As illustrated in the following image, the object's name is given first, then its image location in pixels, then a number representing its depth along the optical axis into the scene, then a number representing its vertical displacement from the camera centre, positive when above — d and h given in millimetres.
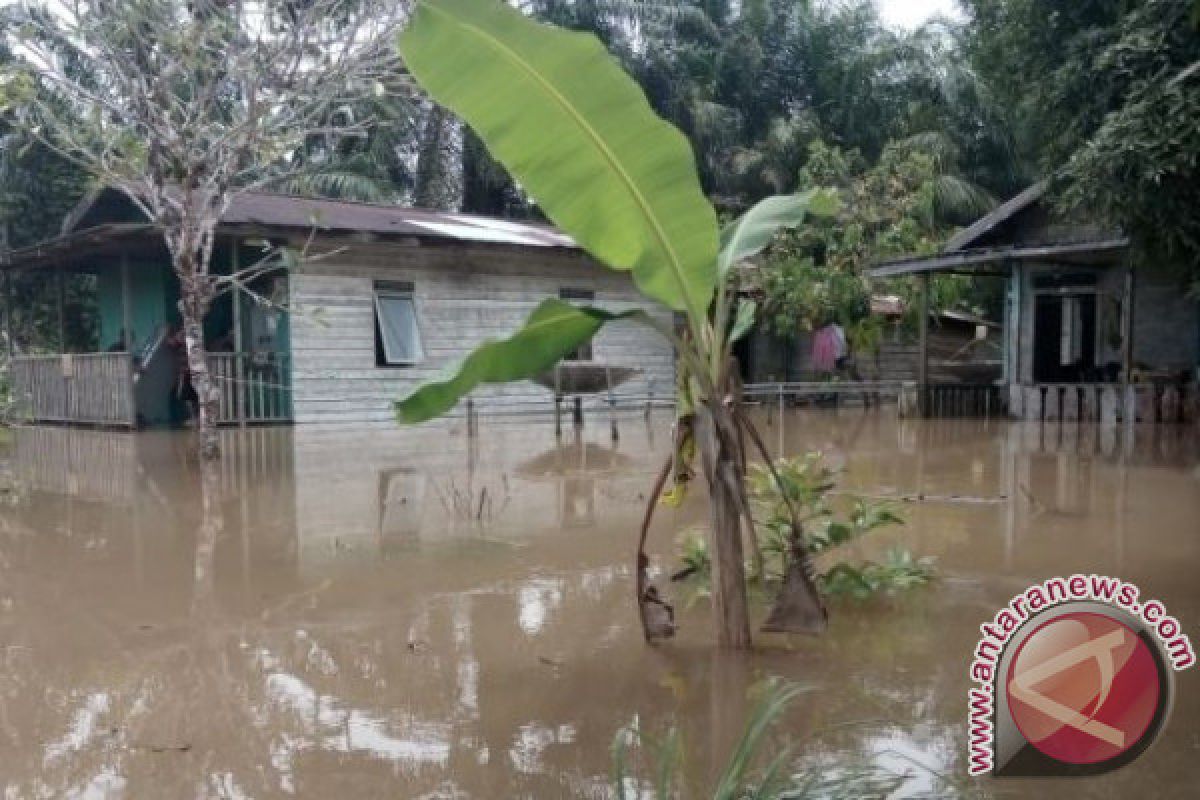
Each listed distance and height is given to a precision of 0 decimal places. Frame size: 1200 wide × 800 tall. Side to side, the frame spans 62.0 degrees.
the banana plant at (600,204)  3262 +482
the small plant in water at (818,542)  4797 -1007
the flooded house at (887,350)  21188 -211
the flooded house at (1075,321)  14227 +308
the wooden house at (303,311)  14539 +522
